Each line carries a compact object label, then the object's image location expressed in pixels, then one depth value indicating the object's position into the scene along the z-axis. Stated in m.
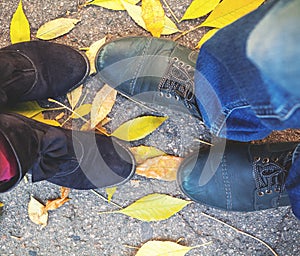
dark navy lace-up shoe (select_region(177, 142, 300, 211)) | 0.88
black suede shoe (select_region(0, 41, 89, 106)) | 0.84
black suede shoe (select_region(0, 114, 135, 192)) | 0.72
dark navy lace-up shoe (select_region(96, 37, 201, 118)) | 0.89
